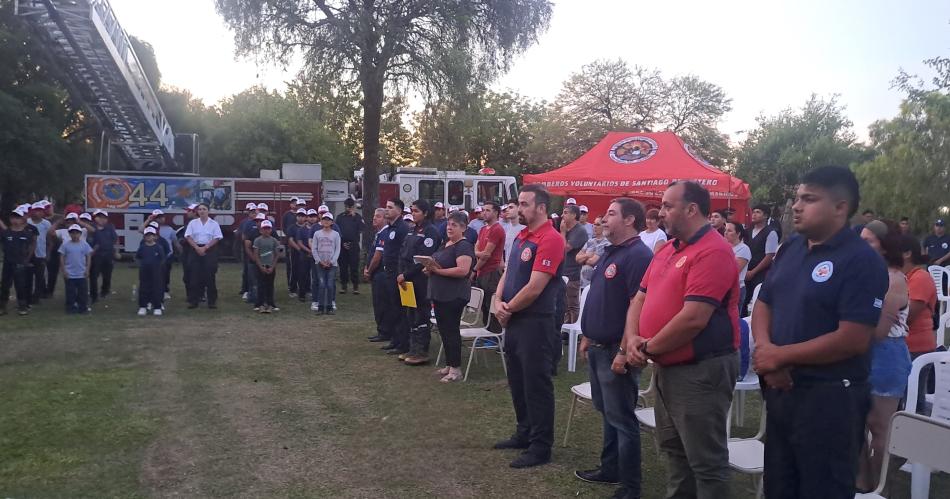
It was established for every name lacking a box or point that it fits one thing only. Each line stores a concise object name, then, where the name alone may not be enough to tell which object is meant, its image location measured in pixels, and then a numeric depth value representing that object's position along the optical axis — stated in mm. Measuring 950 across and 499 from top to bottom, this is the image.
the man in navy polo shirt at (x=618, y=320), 4234
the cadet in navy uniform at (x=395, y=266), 8945
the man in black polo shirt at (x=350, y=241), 14336
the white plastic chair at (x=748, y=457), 3721
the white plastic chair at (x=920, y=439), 2835
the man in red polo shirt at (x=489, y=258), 8125
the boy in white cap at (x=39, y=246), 11750
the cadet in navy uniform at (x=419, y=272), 8094
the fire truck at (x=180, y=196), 18844
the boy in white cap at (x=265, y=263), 11898
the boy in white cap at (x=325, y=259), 11922
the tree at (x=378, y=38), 16875
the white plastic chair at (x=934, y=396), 3885
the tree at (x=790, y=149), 33562
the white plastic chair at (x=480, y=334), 7598
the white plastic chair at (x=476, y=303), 8172
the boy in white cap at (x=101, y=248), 12469
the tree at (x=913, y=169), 22297
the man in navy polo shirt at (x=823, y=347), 2754
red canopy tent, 15110
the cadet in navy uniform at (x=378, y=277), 9250
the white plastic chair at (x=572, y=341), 8016
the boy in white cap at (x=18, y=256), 10914
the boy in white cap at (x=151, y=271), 11570
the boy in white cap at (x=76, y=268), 11242
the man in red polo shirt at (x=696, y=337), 3303
